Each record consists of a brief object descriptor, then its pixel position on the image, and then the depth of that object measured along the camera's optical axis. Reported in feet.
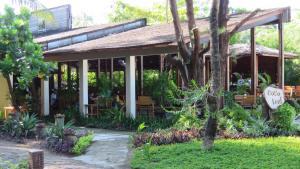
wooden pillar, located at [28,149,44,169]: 23.56
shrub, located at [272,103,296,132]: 37.65
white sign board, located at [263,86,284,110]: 37.29
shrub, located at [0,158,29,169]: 23.02
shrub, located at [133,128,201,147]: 34.45
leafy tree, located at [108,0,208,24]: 120.35
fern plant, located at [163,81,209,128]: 28.42
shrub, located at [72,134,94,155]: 33.42
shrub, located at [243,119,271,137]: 36.68
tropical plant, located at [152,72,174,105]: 51.75
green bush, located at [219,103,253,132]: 37.40
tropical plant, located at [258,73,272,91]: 41.41
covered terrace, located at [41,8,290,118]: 45.65
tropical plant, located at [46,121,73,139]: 36.09
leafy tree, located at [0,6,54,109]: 45.32
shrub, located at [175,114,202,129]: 36.94
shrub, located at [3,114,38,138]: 41.38
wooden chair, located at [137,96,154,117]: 51.87
